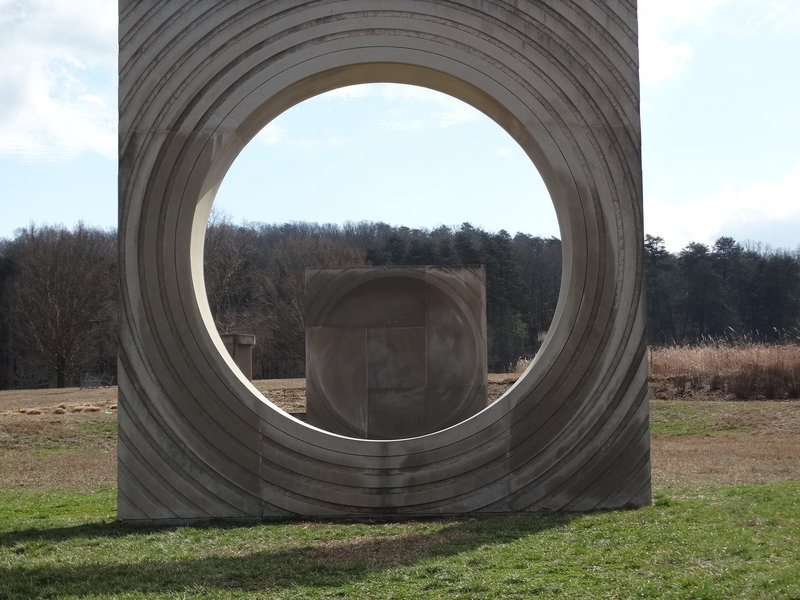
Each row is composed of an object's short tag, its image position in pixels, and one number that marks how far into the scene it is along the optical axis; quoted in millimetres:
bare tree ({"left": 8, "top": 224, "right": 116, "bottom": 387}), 39406
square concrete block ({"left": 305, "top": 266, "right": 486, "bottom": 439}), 16328
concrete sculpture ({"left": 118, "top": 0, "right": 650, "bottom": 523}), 8672
